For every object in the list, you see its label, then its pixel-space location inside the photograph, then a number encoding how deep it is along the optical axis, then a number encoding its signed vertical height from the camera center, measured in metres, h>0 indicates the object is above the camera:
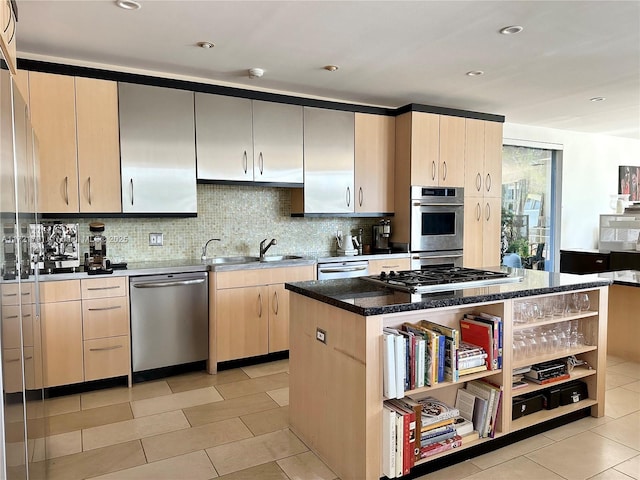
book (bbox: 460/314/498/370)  2.59 -0.67
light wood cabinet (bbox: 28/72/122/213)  3.50 +0.63
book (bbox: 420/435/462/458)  2.42 -1.22
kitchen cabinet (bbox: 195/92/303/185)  4.13 +0.76
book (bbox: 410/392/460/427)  2.46 -1.05
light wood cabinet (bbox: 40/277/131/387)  3.37 -0.82
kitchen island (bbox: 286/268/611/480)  2.21 -0.74
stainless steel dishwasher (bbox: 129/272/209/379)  3.69 -0.82
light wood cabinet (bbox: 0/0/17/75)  1.57 +0.72
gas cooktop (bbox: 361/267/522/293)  2.61 -0.36
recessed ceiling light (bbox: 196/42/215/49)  3.38 +1.31
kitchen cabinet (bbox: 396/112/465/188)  4.96 +0.79
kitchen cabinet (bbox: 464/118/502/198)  5.33 +0.72
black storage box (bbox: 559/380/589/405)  3.03 -1.16
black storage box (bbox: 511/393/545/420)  2.81 -1.16
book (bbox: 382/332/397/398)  2.19 -0.70
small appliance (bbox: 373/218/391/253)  5.15 -0.19
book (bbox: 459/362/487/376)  2.51 -0.83
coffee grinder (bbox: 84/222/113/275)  3.54 -0.27
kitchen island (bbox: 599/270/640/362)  4.22 -0.93
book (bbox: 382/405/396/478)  2.24 -1.09
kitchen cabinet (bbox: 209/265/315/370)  3.98 -0.81
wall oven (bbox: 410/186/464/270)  5.03 -0.07
